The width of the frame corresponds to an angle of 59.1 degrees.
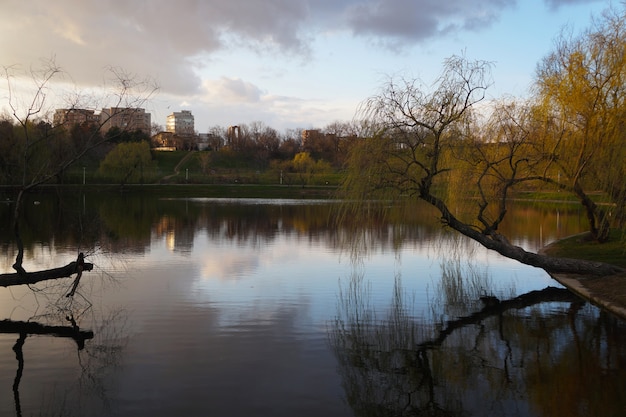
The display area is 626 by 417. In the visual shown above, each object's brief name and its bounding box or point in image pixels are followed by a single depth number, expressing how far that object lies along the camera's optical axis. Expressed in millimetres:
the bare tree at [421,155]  13703
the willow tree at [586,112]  16781
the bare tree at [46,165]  10547
